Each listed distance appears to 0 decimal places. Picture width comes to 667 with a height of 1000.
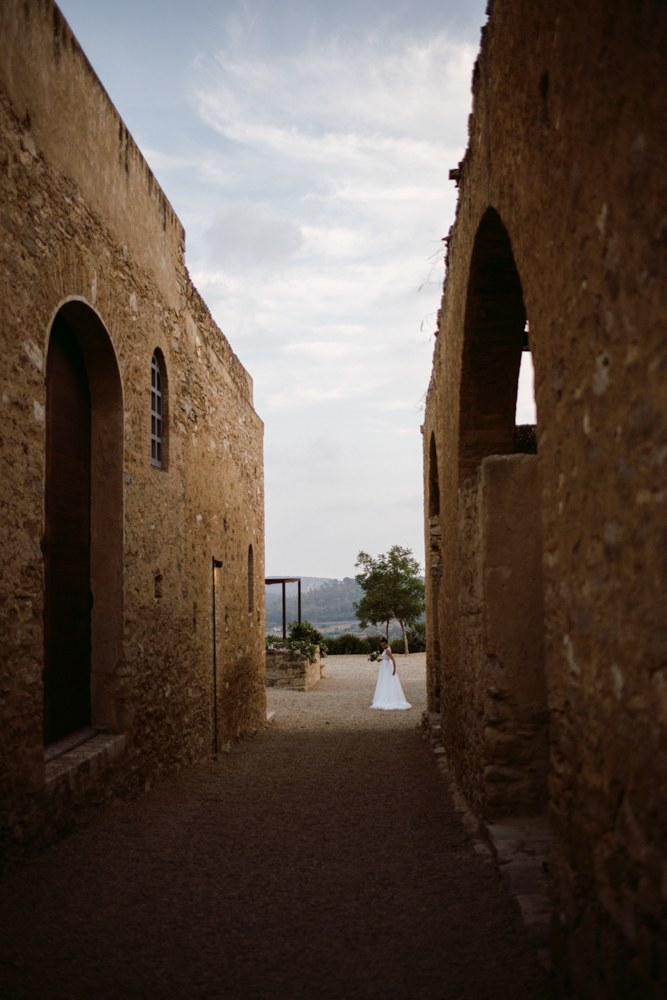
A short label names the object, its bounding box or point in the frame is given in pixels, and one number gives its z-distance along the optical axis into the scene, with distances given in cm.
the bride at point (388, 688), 1398
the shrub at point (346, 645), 2806
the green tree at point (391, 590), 2906
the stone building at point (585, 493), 163
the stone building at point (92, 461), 373
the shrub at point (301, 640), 1811
